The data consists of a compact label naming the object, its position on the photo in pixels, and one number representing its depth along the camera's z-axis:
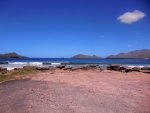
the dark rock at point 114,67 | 13.27
